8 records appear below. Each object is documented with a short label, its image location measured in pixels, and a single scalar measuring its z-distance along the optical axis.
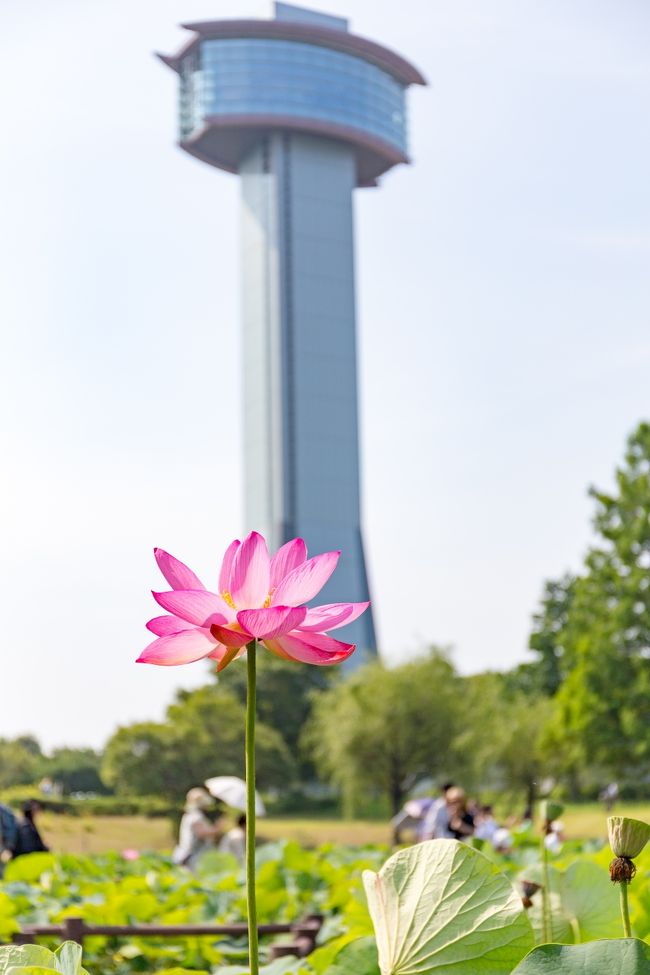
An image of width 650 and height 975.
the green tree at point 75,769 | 41.72
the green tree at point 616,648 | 27.09
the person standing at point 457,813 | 7.29
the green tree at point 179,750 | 30.62
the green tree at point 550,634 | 44.22
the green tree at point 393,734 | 32.06
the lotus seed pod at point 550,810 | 1.80
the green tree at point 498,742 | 31.95
